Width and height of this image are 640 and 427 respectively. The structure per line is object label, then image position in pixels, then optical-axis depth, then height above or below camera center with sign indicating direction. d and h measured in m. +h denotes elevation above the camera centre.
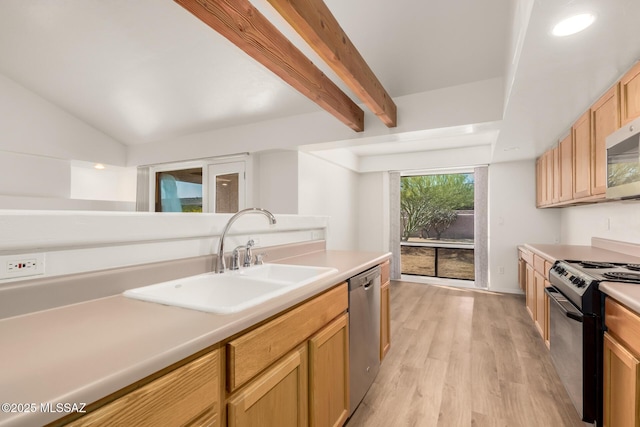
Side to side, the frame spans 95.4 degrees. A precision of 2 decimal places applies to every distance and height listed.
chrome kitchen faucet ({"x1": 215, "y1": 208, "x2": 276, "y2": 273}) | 1.50 -0.17
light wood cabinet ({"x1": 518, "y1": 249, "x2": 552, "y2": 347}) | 2.54 -0.77
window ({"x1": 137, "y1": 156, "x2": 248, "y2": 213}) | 4.42 +0.47
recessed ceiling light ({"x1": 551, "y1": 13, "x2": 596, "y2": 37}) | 1.26 +0.86
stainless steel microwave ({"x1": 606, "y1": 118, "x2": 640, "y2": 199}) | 1.56 +0.31
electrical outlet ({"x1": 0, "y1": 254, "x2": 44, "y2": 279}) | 0.84 -0.15
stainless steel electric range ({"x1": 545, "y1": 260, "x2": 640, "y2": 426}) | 1.45 -0.61
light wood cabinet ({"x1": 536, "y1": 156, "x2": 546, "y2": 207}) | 4.05 +0.48
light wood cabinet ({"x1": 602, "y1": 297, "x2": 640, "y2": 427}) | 1.14 -0.65
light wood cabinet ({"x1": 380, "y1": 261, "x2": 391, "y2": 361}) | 2.23 -0.75
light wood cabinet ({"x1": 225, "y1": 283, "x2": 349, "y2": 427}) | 0.87 -0.57
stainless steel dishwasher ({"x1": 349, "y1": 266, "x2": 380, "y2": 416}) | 1.70 -0.75
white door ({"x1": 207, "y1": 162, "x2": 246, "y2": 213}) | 4.35 +0.42
